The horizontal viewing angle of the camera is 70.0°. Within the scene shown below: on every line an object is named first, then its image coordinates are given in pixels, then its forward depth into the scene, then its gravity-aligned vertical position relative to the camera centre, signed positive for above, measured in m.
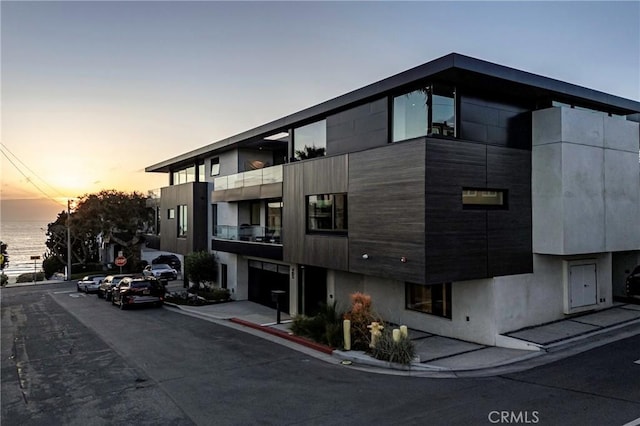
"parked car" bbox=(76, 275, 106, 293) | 34.47 -4.85
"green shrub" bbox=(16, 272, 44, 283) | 51.09 -6.57
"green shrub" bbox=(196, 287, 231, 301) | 24.17 -4.01
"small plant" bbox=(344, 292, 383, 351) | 12.71 -2.91
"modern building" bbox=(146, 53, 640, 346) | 12.41 +0.69
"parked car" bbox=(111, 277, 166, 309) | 23.92 -3.85
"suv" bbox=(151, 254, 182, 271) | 45.84 -4.20
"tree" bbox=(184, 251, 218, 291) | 25.59 -2.68
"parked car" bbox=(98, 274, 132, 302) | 28.77 -4.21
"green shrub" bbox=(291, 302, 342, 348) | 13.16 -3.33
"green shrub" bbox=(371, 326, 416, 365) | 11.18 -3.29
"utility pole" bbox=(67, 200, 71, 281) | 43.97 -0.95
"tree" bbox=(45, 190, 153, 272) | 43.66 +0.20
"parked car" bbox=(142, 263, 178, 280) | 35.94 -4.16
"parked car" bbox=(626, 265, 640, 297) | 17.56 -2.57
